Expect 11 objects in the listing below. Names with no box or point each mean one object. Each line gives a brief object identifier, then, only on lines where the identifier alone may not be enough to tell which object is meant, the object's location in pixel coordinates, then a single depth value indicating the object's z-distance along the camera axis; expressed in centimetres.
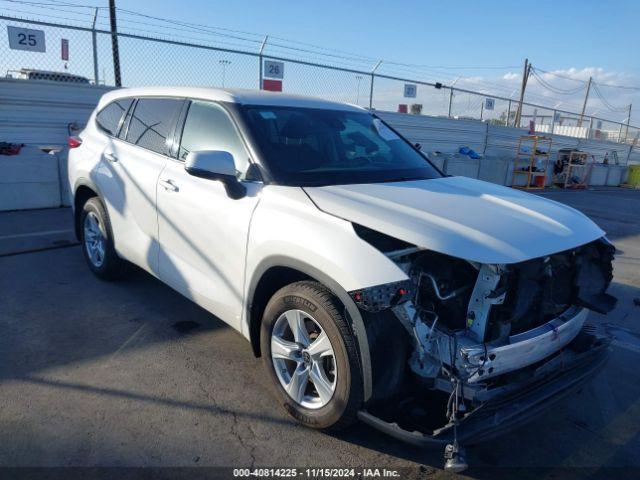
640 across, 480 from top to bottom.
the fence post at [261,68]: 1168
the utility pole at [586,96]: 3574
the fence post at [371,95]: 1434
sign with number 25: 898
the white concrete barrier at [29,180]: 806
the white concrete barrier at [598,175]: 2050
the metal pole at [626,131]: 3007
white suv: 235
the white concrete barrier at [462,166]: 1440
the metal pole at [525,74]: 2879
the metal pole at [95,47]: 979
